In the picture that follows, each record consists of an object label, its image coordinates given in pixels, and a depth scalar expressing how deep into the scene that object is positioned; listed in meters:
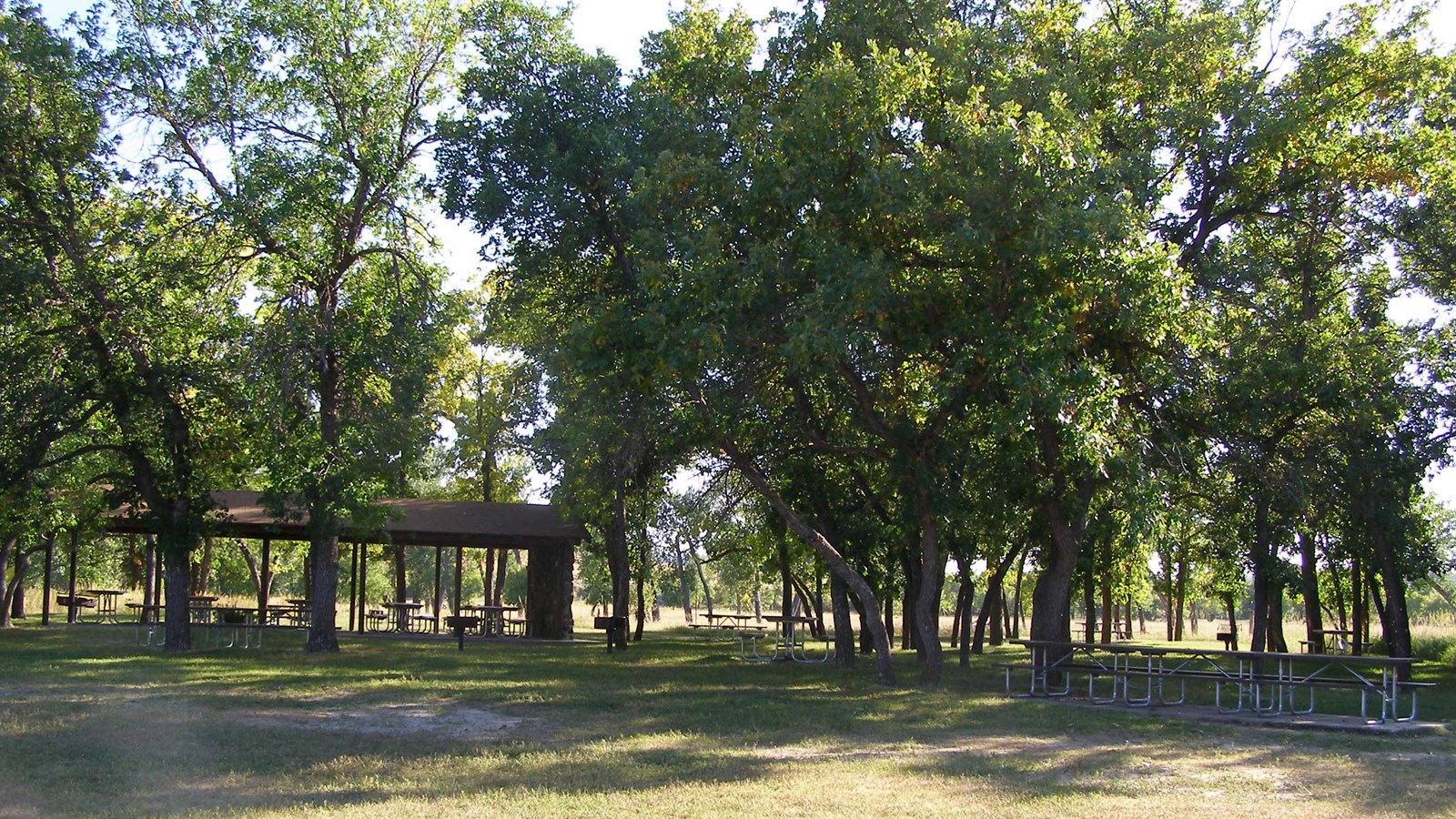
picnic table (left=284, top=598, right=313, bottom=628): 29.75
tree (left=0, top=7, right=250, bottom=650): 19.22
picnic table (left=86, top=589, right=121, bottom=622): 30.66
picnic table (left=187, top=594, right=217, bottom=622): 25.50
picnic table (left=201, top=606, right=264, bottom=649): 23.12
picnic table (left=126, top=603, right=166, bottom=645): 23.20
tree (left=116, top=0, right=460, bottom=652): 20.06
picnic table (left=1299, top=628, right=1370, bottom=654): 27.25
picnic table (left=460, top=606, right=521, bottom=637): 28.58
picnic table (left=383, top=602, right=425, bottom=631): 28.20
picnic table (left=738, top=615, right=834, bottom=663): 21.41
